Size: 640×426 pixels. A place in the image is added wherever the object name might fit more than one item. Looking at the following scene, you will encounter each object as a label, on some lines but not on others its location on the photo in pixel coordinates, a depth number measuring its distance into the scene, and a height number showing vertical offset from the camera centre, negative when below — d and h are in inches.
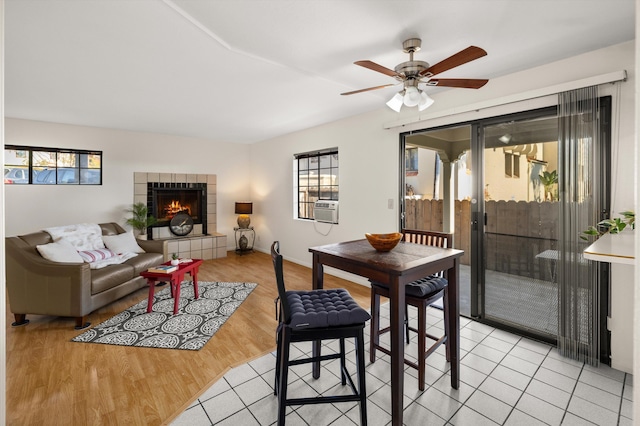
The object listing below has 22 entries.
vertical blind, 91.3 -2.2
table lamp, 246.5 -2.3
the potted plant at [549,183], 102.2 +8.8
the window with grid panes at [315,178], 192.2 +20.9
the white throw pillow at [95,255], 135.0 -21.1
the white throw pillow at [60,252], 118.5 -17.1
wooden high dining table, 62.7 -14.1
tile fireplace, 216.7 +2.9
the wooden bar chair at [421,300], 78.2 -24.6
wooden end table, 125.6 -29.2
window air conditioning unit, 182.4 -1.2
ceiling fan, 79.0 +35.9
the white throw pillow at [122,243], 155.6 -17.8
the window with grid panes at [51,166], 172.8 +26.3
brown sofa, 112.2 -28.7
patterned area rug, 103.5 -43.6
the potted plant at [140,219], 202.7 -6.6
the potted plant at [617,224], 61.9 -3.1
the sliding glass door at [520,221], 99.7 -4.6
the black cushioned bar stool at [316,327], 60.1 -23.9
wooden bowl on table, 78.9 -8.3
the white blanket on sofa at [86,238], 136.7 -13.6
